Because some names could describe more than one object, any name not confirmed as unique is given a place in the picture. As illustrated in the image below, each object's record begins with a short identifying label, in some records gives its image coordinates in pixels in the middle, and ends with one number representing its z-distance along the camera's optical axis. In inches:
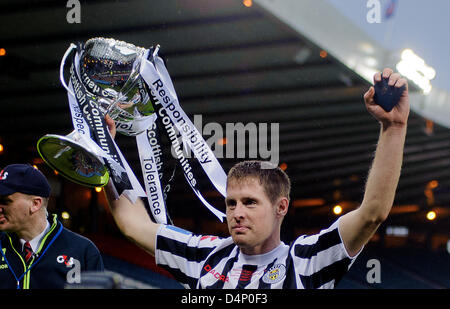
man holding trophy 135.0
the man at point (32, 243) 209.9
